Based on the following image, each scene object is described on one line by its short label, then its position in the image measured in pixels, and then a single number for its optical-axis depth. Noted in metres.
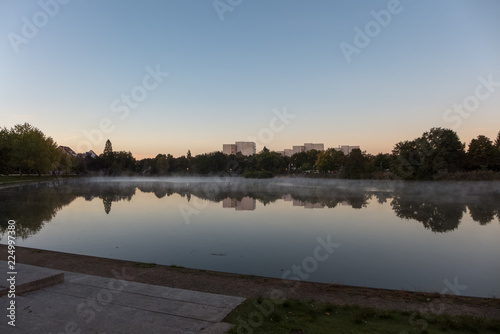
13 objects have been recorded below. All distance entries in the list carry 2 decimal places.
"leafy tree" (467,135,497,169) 67.59
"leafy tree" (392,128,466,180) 68.06
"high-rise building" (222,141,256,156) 180.98
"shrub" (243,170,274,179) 113.50
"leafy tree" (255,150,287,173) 132.75
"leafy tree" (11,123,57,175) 64.44
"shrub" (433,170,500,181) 59.81
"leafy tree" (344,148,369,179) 89.97
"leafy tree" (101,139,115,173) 136.50
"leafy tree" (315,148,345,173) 108.69
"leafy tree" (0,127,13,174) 60.81
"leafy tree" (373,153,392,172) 113.50
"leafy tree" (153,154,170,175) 150.00
